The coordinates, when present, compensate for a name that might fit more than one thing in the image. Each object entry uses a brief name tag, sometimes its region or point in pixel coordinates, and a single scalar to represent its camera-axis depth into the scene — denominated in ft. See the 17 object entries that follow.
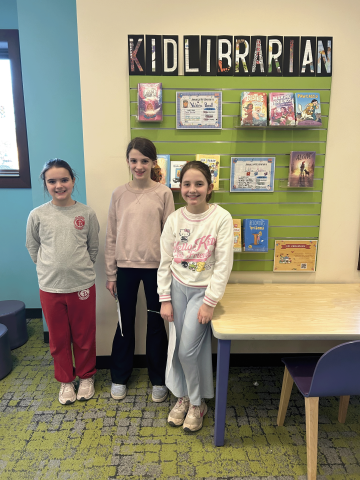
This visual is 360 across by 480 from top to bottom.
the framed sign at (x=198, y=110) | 6.57
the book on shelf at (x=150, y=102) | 6.42
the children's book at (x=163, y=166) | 6.67
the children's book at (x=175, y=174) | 6.69
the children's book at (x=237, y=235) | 6.90
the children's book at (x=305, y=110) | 6.49
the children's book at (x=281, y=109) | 6.47
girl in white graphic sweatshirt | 5.23
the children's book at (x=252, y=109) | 6.43
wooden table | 4.82
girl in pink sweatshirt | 6.06
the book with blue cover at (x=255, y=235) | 6.93
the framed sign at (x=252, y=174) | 6.79
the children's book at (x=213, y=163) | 6.72
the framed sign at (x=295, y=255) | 7.13
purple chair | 4.26
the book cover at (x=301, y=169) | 6.75
